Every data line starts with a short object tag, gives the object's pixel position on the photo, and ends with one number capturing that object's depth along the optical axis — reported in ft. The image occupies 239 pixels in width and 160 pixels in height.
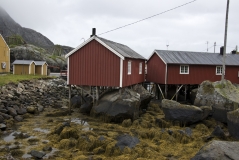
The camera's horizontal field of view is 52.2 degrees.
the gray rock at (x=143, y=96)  68.47
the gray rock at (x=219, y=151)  22.78
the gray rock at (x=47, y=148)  37.04
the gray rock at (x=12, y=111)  56.57
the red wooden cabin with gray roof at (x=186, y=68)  81.76
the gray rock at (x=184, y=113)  52.90
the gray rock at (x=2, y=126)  47.07
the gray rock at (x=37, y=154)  34.01
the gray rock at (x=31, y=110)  62.18
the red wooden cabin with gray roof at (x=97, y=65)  58.65
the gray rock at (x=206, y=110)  53.72
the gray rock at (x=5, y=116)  53.52
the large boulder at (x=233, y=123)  42.99
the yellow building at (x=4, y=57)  119.85
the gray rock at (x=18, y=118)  54.69
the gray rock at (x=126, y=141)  36.72
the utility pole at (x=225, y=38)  63.14
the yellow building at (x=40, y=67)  130.66
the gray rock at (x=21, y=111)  59.77
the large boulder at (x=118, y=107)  55.42
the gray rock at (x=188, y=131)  45.26
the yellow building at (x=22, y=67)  121.60
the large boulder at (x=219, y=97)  55.26
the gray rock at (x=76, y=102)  74.74
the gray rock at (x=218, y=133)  42.79
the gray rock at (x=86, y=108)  65.21
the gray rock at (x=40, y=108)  66.37
